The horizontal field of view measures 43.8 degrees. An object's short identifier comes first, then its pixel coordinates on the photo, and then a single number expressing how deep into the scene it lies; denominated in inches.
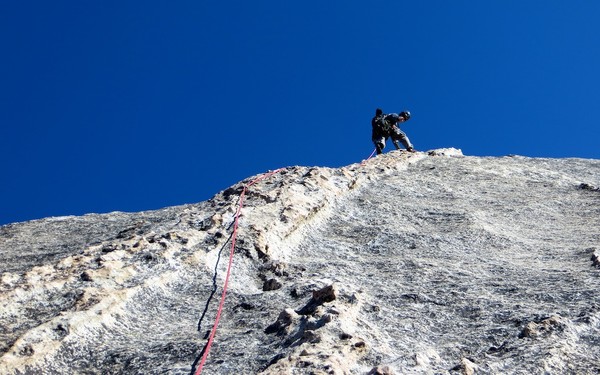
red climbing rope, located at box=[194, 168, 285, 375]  310.1
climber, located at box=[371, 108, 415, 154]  1019.9
